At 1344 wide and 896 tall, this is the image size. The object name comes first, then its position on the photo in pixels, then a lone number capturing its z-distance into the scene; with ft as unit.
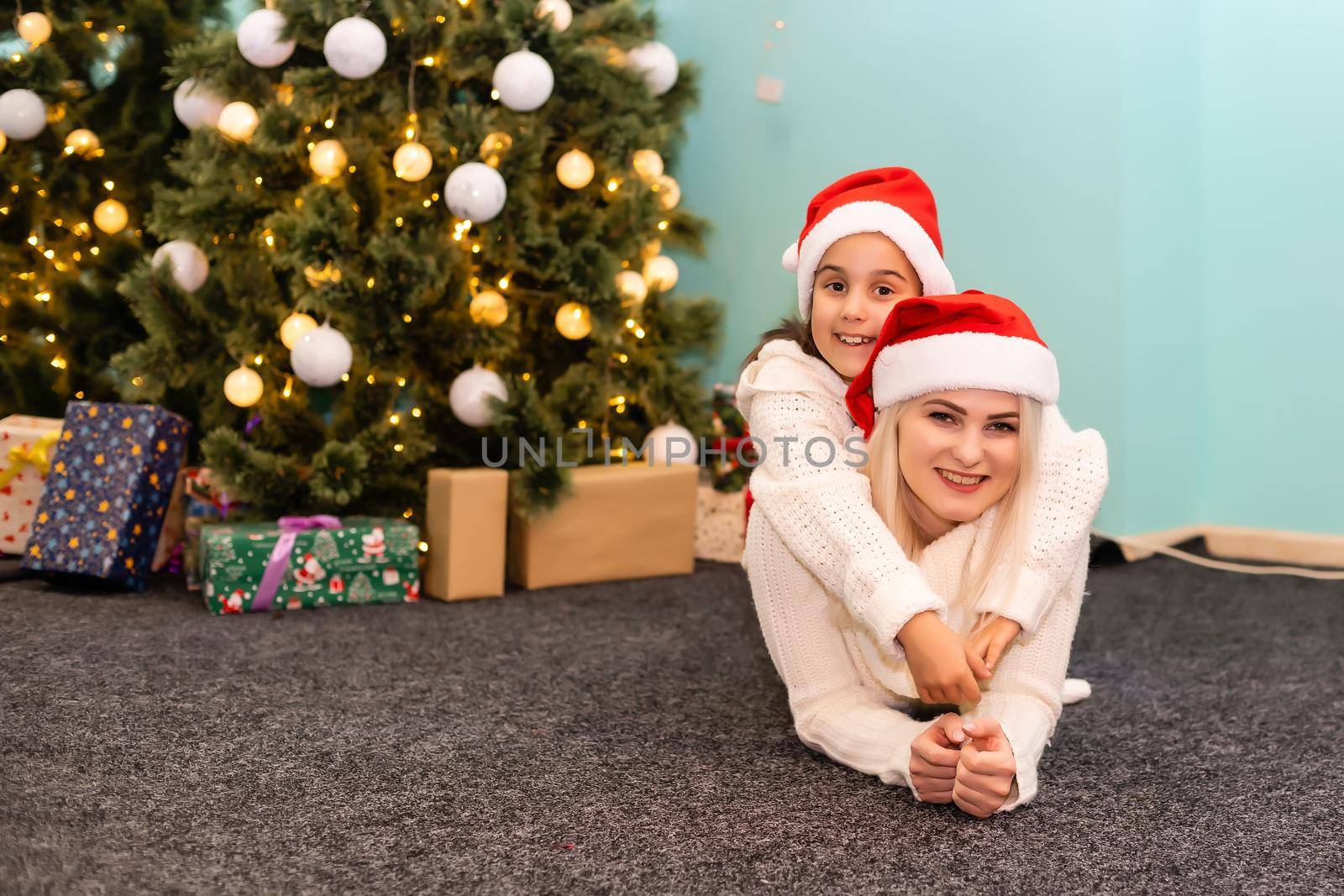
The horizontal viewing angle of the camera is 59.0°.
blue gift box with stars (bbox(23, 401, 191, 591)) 6.59
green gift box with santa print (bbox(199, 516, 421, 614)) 6.35
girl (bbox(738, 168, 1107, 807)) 3.80
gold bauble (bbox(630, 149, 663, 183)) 7.86
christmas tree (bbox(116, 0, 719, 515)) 6.84
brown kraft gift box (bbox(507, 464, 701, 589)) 7.25
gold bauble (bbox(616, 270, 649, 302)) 7.63
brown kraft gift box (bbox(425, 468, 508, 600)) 6.84
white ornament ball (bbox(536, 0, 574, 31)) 7.28
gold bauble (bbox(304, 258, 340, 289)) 6.81
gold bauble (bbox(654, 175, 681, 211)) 8.03
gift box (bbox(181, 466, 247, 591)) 6.94
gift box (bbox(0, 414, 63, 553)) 7.02
